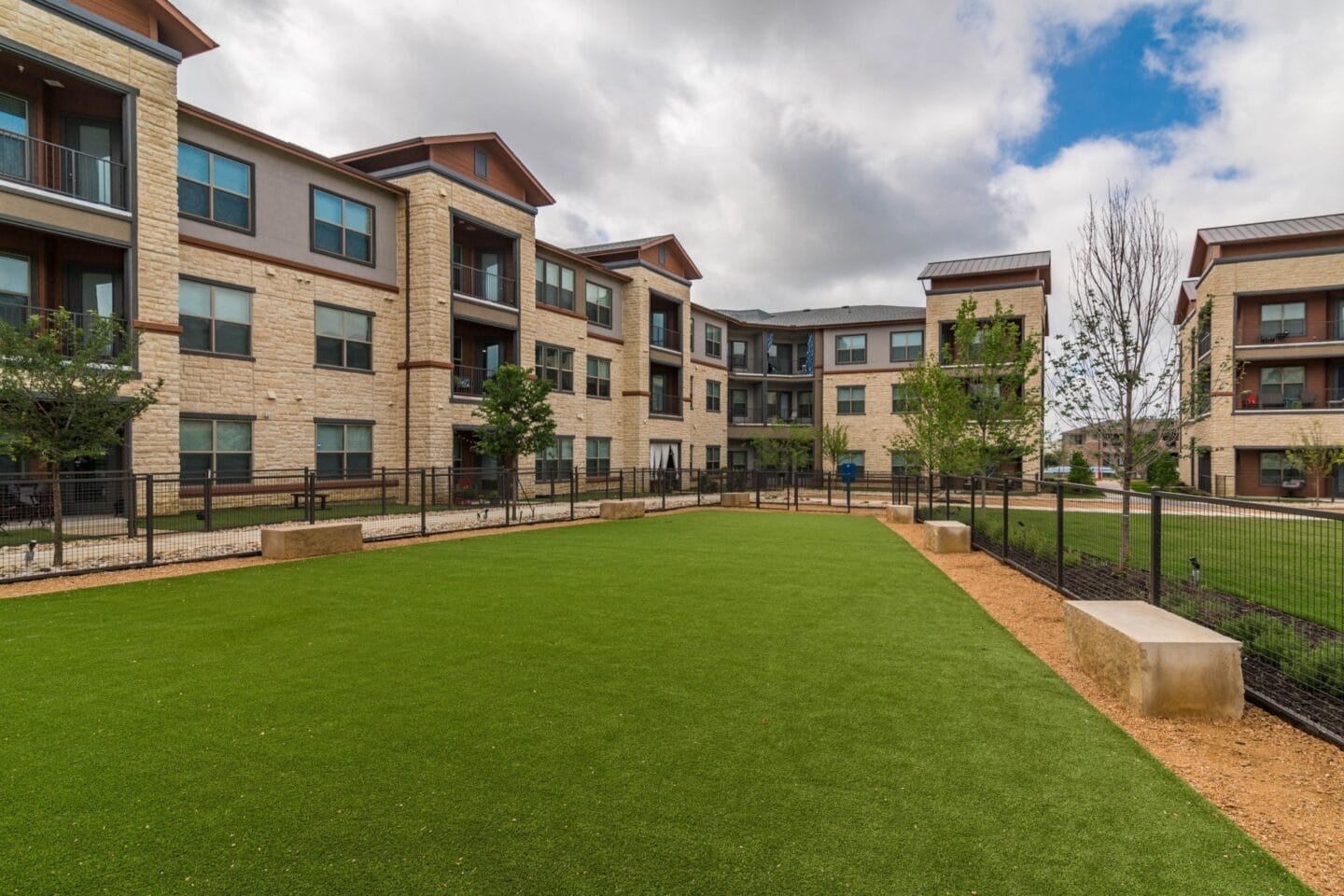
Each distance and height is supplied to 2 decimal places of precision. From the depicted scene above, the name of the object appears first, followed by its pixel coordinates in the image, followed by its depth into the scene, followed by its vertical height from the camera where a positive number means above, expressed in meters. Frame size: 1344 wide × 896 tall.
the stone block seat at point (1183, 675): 4.98 -1.70
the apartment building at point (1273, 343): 33.03 +5.26
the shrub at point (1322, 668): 5.16 -1.76
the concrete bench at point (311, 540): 12.34 -1.82
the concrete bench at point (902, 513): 19.86 -2.02
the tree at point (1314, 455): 30.16 -0.36
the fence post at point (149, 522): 11.34 -1.31
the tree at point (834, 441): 42.91 +0.26
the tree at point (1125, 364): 11.77 +1.46
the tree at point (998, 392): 20.62 +1.70
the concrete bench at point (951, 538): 13.80 -1.90
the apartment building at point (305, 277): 16.95 +5.68
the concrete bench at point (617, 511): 20.94 -2.04
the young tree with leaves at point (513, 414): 22.69 +1.04
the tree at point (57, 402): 11.48 +0.74
